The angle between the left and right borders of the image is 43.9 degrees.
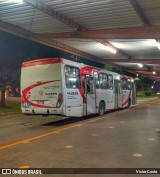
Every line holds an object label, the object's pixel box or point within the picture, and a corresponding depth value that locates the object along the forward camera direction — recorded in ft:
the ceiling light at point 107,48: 53.01
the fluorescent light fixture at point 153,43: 47.90
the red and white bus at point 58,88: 30.56
